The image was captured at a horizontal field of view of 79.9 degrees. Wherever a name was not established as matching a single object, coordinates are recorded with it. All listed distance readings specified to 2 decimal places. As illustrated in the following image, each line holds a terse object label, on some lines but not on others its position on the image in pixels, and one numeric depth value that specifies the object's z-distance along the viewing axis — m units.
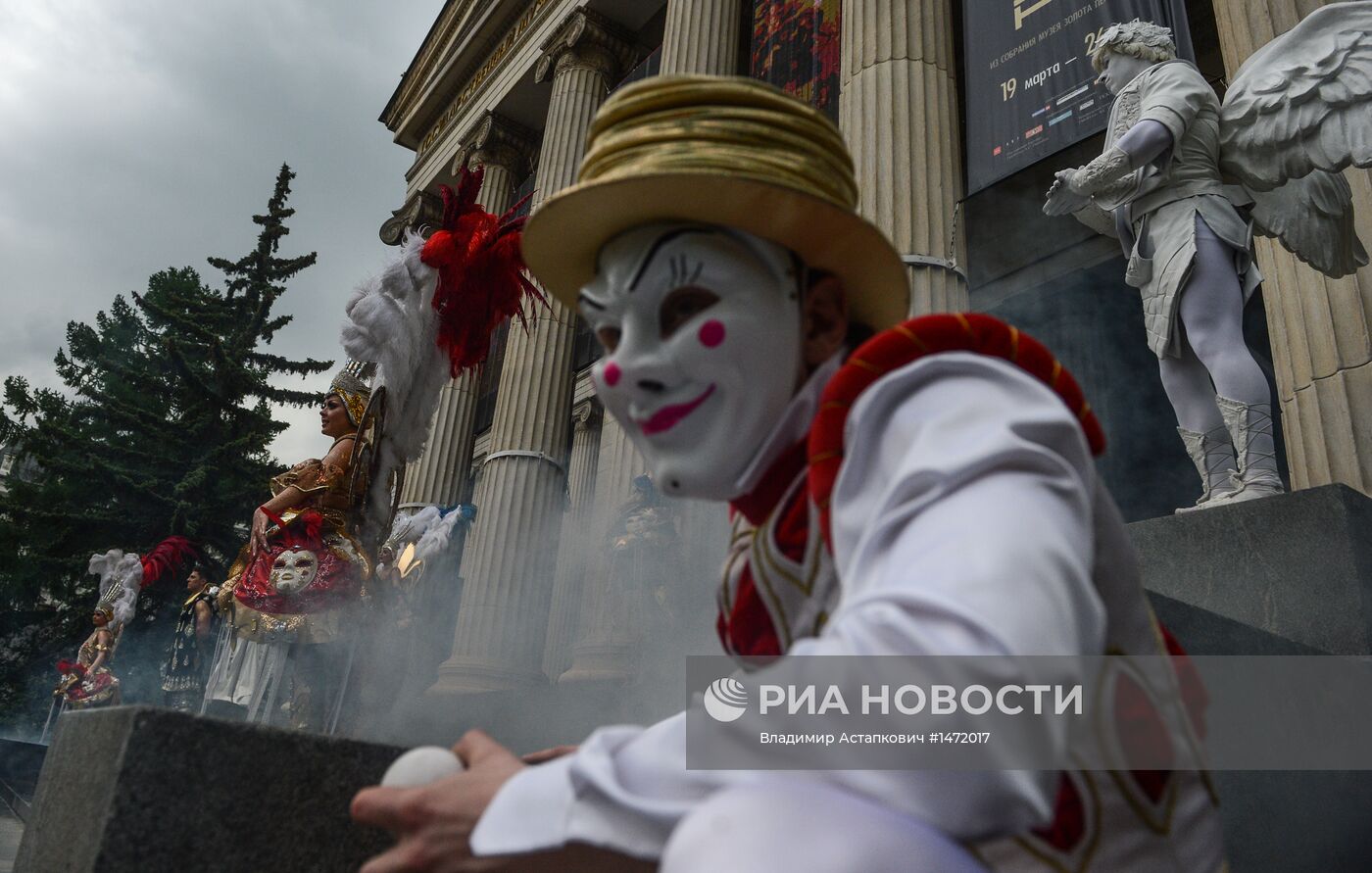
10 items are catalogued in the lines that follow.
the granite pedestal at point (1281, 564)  2.87
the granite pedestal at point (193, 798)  1.20
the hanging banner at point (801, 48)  9.54
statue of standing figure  3.67
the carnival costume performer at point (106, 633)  11.03
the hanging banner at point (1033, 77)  6.38
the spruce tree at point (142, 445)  19.17
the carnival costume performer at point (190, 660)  7.66
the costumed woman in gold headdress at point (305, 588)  4.09
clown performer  0.58
